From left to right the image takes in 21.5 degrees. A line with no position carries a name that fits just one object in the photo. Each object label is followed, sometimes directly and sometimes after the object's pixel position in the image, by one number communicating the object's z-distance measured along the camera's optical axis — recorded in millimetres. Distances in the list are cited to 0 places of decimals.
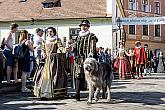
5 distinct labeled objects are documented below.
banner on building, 30812
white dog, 9141
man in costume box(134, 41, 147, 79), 18453
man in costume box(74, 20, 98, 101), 9852
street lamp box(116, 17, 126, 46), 31456
